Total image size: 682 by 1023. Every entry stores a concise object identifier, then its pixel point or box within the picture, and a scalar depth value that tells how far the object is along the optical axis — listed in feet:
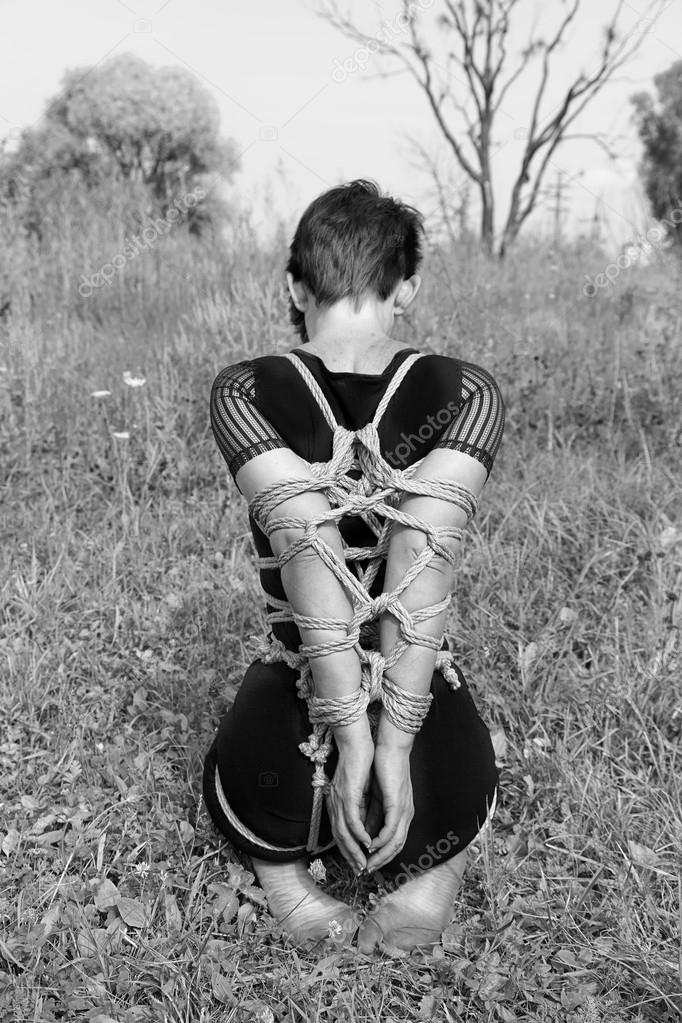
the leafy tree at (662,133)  58.49
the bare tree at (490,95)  30.01
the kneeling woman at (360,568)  5.24
